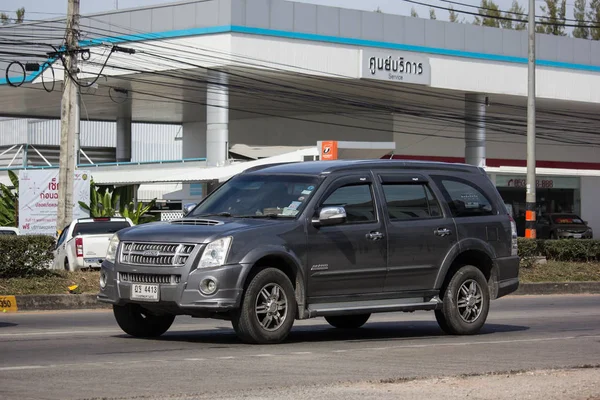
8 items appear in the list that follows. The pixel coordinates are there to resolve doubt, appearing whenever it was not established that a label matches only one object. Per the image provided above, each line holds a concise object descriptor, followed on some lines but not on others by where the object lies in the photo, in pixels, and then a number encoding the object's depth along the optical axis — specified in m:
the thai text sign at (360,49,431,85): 46.91
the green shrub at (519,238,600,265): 27.62
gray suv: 10.69
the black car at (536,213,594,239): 50.44
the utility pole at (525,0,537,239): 29.34
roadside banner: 29.42
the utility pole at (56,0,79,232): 25.84
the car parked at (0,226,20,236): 29.12
